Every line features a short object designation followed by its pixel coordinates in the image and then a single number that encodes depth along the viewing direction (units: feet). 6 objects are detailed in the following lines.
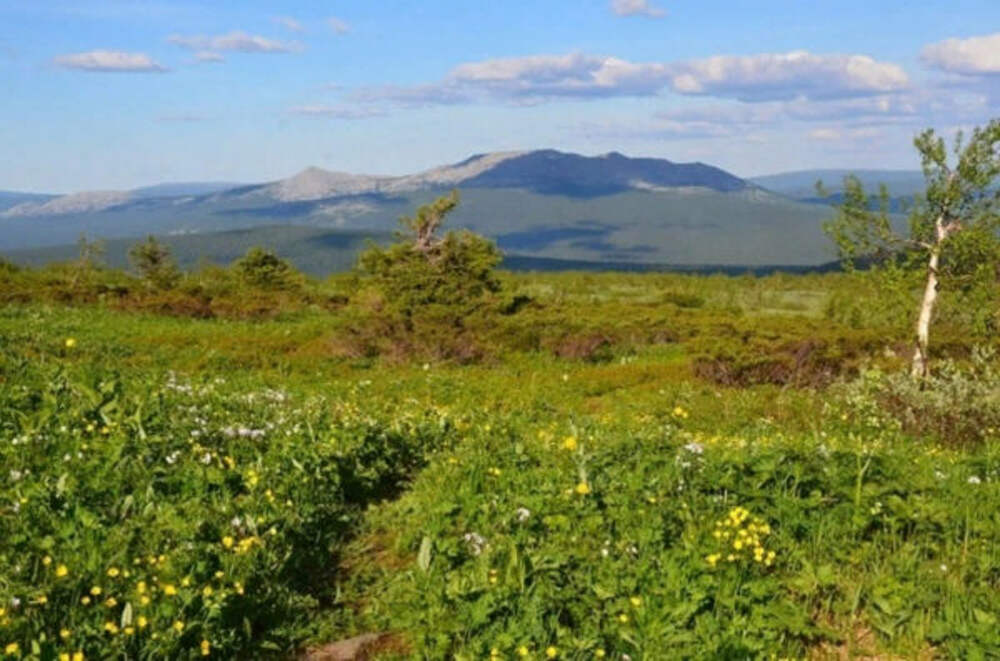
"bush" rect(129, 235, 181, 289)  241.96
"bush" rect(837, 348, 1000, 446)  50.34
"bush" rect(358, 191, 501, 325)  113.60
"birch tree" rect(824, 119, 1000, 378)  79.92
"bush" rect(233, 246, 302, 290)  214.69
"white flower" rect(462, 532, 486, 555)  23.17
